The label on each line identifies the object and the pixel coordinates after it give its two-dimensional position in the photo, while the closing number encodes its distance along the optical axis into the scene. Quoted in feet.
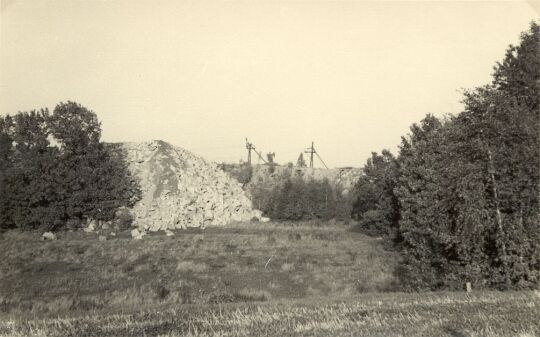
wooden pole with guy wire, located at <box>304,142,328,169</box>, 328.08
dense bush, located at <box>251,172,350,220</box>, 224.74
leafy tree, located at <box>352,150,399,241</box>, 143.61
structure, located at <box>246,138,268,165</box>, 332.60
